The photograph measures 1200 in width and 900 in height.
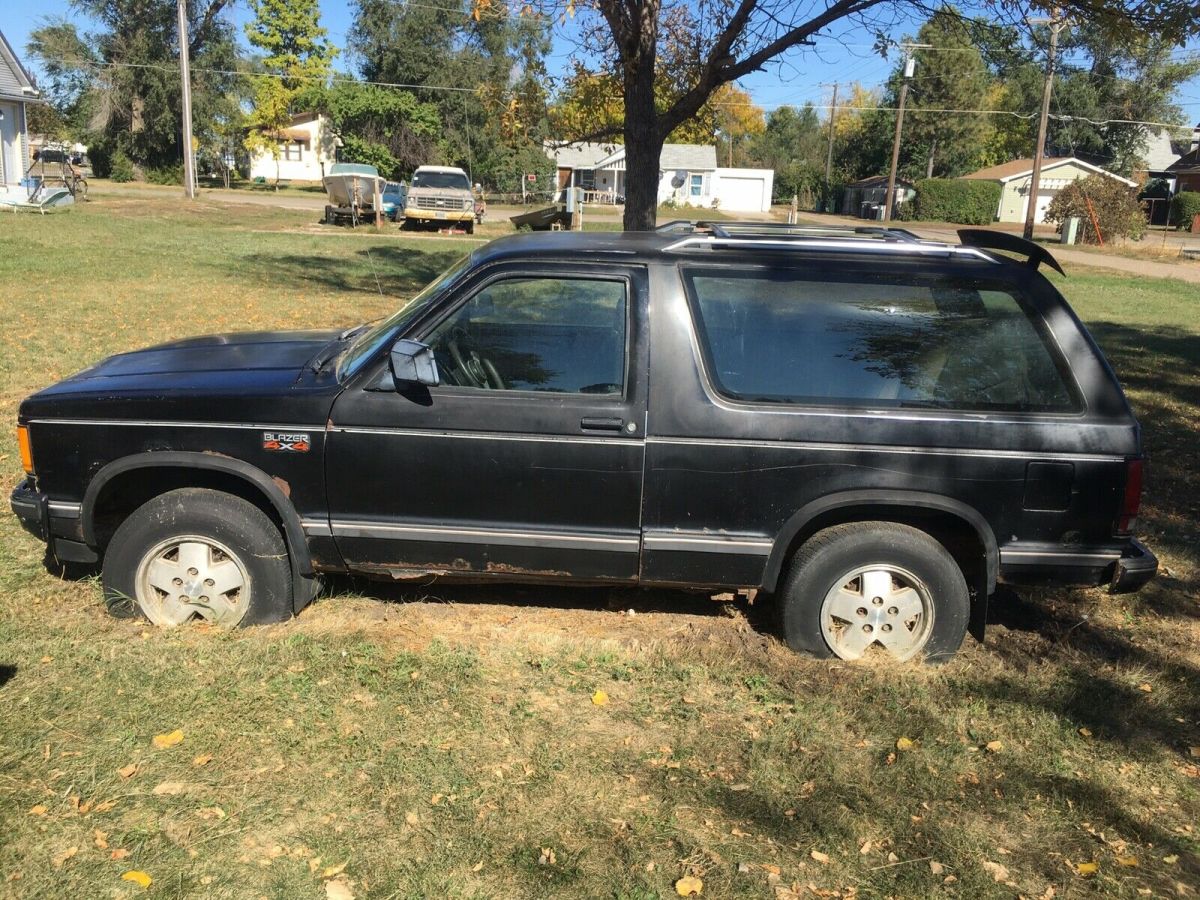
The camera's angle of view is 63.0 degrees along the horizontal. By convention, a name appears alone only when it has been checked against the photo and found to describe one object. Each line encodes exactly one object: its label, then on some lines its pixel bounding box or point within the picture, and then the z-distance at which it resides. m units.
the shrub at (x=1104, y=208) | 38.03
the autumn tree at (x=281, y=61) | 58.66
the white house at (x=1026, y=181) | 57.44
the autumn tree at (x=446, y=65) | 55.81
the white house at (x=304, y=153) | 63.50
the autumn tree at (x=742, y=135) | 77.95
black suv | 3.98
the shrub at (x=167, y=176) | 52.41
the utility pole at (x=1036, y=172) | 34.47
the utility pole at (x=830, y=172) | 70.88
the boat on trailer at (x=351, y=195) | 30.70
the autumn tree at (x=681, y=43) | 8.64
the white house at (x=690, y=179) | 64.25
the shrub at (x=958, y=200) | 56.62
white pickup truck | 30.59
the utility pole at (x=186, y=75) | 33.56
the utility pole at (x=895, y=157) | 43.46
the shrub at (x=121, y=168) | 51.00
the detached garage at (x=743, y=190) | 64.75
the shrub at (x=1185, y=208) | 54.78
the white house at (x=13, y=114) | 32.16
